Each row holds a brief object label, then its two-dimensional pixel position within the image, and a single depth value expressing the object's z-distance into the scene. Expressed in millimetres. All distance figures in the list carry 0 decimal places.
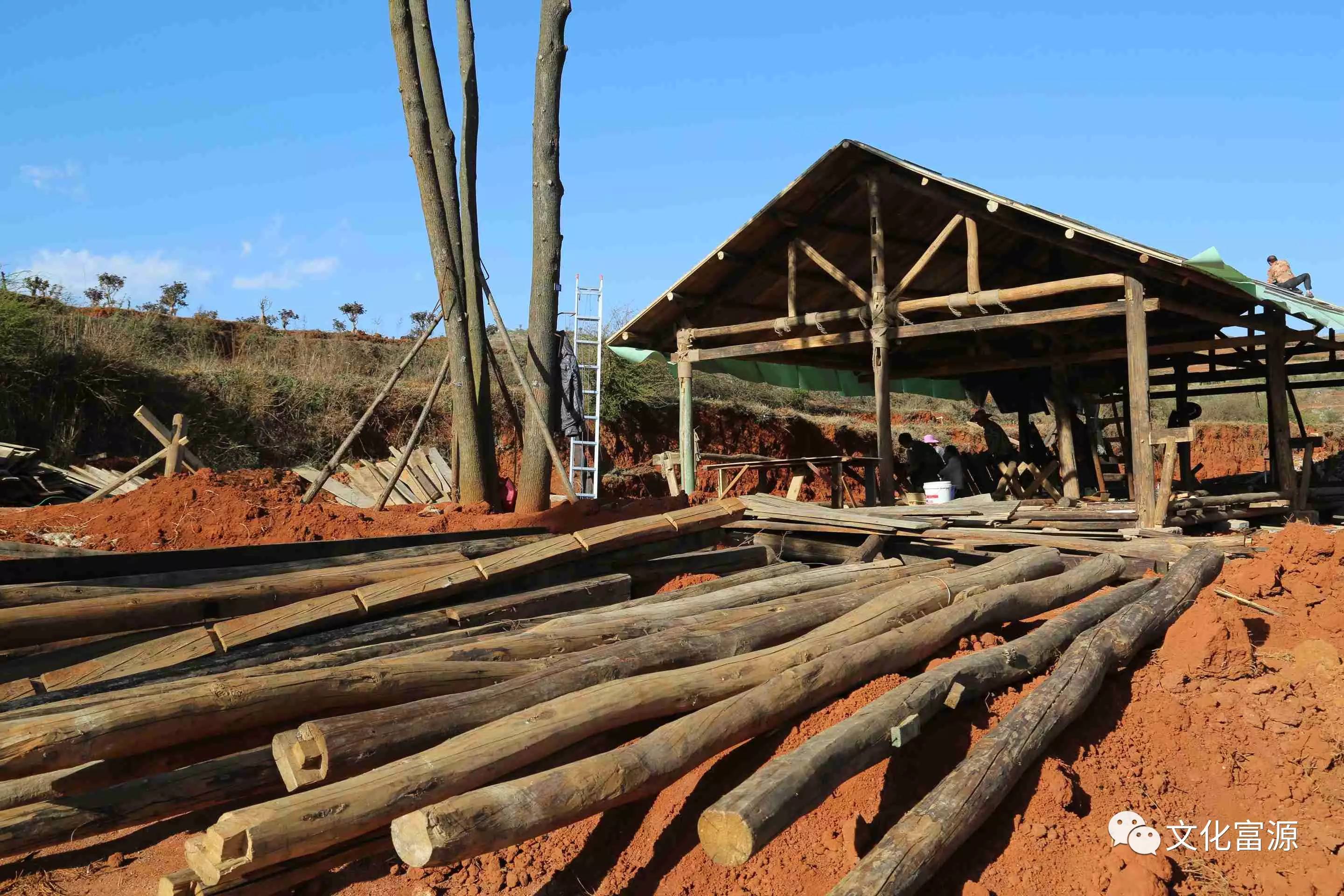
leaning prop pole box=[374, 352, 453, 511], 10219
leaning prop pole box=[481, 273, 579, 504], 9922
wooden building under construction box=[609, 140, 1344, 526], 10242
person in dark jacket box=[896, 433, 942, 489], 14961
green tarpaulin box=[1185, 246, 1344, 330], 9312
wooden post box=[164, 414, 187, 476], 10922
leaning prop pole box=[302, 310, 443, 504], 9766
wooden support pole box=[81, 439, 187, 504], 10938
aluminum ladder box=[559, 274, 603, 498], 16109
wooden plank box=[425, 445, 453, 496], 12695
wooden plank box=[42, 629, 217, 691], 4449
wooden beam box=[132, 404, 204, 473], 10578
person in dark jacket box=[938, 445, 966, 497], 13562
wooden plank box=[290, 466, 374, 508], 11703
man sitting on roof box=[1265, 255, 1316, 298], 16516
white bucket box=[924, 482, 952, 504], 11938
